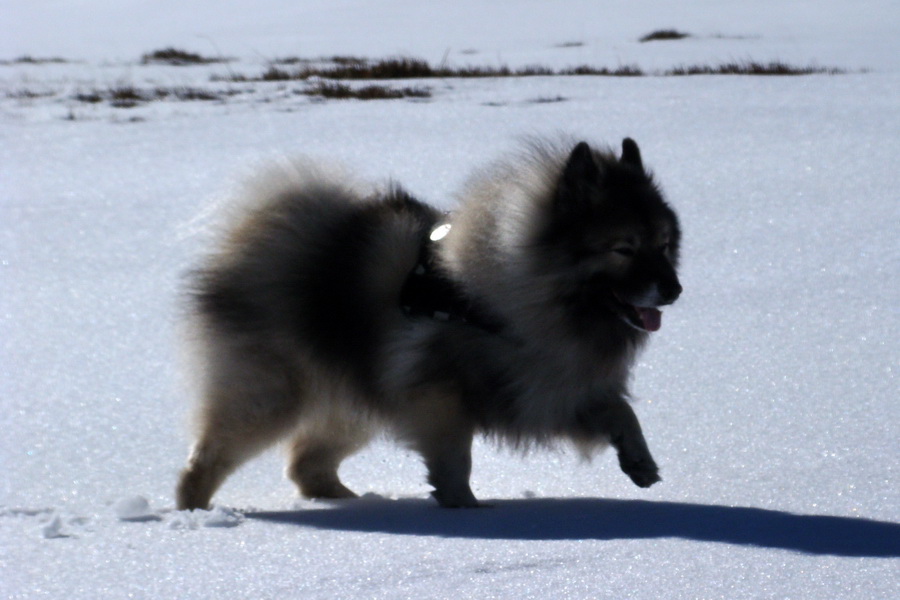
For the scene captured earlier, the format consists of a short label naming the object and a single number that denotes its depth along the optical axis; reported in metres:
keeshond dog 7.48
